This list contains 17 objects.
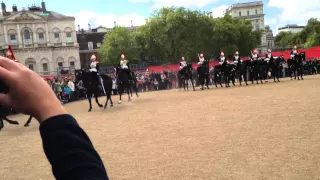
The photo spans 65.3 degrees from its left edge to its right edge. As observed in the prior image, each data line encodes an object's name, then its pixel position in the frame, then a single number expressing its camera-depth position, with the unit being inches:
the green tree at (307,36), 2655.1
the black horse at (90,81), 483.6
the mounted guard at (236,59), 731.1
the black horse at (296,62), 744.9
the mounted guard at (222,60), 738.2
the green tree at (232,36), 1931.7
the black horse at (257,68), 735.1
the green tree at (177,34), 1738.9
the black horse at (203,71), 746.8
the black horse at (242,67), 735.7
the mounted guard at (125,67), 569.8
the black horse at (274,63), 739.2
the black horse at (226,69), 733.9
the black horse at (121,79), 563.6
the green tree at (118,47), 2158.8
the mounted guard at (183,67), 745.9
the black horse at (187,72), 744.9
